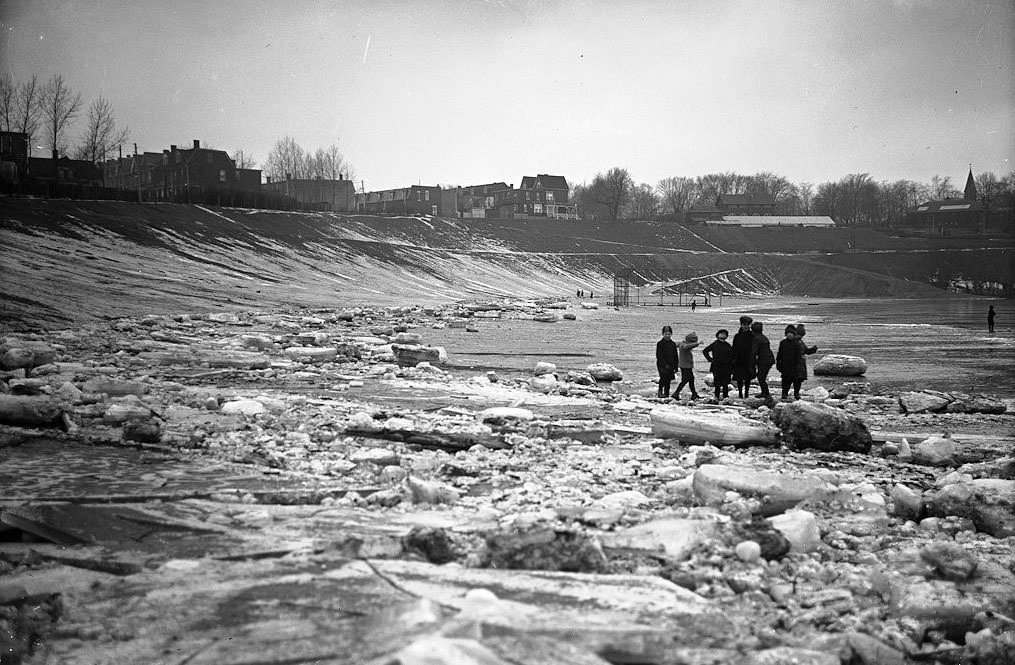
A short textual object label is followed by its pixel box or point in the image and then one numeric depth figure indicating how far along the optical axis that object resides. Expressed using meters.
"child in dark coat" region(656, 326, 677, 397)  14.28
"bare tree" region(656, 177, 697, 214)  164.00
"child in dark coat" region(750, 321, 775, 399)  13.66
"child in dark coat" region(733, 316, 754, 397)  14.00
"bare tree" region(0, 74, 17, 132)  30.08
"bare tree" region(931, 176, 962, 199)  147.26
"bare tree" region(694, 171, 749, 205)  167.12
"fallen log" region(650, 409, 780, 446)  10.08
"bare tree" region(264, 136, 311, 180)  111.44
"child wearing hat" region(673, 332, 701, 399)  14.06
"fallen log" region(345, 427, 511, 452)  9.62
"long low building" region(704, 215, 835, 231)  125.06
